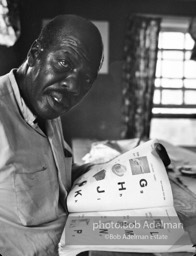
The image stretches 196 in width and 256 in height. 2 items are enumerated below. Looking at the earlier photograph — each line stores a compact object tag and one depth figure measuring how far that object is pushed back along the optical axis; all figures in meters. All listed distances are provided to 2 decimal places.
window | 6.65
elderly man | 0.91
